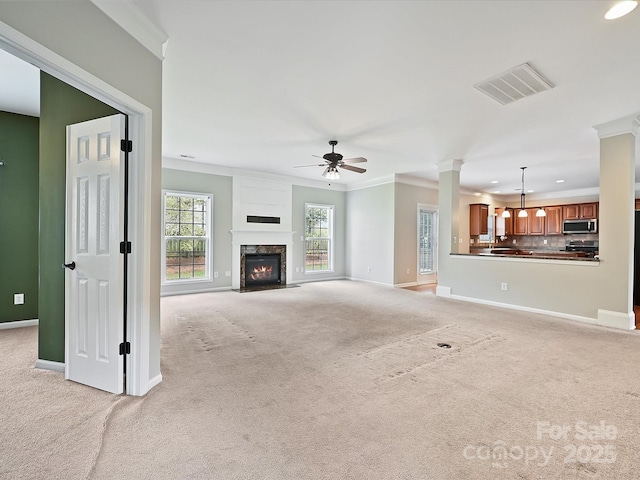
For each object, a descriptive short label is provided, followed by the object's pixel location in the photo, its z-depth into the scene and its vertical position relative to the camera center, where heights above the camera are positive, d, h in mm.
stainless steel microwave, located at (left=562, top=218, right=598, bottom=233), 8648 +433
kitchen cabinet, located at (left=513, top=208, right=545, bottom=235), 9828 +547
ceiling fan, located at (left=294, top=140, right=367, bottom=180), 4789 +1186
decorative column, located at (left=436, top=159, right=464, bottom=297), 6238 +484
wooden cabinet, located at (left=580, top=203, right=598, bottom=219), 8758 +883
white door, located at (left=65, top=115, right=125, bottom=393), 2303 -113
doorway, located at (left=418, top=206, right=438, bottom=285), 8305 -101
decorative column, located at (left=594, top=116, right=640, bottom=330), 4008 +262
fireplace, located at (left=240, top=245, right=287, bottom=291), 7160 -635
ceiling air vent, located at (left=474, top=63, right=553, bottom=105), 2869 +1569
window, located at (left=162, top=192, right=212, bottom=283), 6332 +67
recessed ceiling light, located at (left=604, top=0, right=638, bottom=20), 2021 +1565
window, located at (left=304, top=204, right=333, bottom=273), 8334 +60
